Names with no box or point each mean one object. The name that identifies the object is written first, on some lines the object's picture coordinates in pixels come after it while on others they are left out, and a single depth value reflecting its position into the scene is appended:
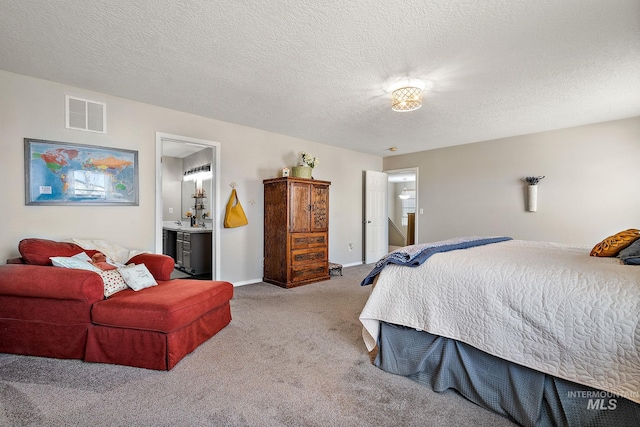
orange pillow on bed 1.92
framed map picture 2.85
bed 1.30
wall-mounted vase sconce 4.64
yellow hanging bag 4.20
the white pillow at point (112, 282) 2.28
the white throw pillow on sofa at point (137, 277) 2.43
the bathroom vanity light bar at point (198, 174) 5.64
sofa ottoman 2.05
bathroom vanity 4.81
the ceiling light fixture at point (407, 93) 2.84
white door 6.25
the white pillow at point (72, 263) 2.29
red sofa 2.06
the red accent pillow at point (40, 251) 2.35
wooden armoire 4.32
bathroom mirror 5.93
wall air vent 3.03
